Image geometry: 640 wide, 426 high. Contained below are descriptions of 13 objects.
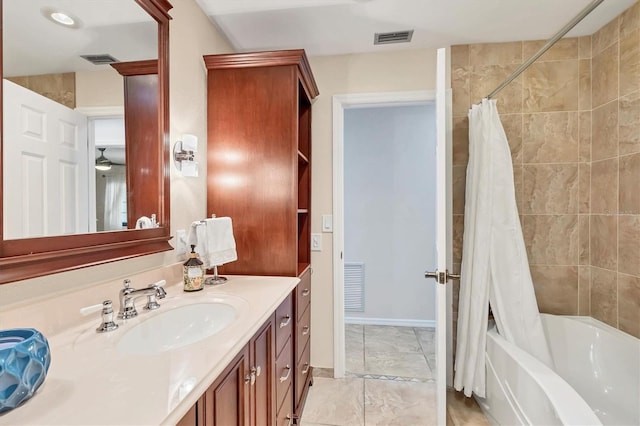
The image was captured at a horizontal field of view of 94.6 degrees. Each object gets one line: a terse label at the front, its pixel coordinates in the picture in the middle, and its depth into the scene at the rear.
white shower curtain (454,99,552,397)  1.76
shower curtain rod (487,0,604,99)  1.15
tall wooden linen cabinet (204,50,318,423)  1.71
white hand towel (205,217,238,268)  1.46
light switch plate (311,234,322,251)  2.26
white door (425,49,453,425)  1.55
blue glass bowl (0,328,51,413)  0.53
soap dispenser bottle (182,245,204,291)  1.36
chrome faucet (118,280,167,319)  1.02
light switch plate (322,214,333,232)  2.25
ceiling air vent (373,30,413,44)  1.97
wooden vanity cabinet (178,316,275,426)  0.77
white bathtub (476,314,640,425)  1.26
